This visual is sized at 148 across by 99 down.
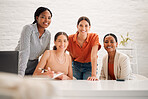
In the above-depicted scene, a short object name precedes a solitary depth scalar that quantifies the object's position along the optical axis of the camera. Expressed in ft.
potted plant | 12.67
